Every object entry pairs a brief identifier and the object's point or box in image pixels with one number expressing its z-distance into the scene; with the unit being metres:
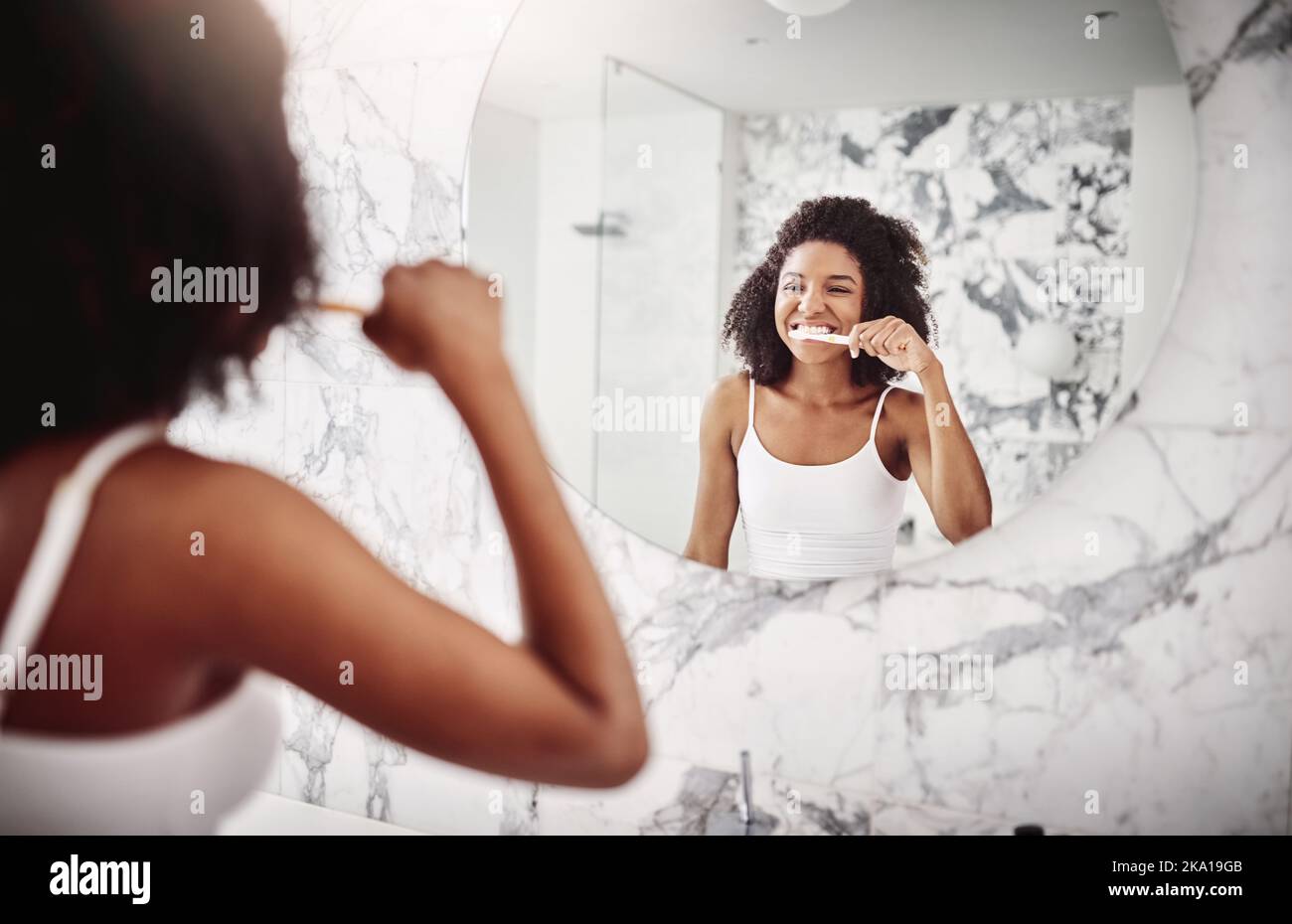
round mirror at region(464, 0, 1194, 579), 0.93
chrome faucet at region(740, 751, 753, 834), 1.03
